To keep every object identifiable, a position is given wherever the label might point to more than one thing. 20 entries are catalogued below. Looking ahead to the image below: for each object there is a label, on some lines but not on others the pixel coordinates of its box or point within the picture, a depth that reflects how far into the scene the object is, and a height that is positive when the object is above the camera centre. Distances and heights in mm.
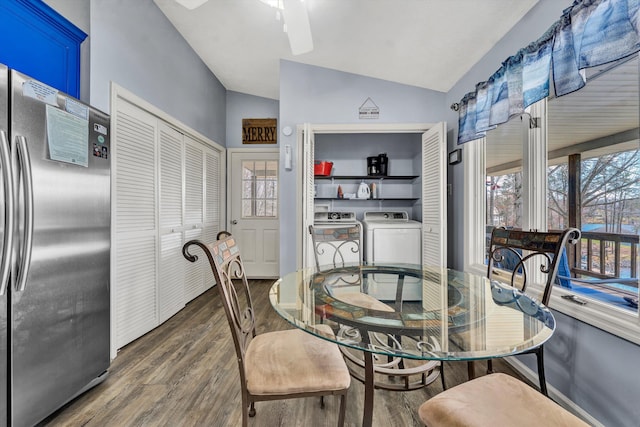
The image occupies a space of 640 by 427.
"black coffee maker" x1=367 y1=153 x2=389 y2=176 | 4039 +686
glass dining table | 867 -397
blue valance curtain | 1188 +810
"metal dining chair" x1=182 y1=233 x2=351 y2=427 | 1100 -638
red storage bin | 3979 +631
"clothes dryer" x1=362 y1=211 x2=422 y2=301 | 3432 -353
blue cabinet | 1480 +962
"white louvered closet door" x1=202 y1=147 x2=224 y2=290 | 3736 +226
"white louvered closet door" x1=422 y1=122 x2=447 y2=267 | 2811 +175
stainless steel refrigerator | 1210 -173
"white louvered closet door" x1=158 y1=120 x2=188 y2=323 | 2740 -113
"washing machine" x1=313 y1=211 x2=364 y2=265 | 3438 -110
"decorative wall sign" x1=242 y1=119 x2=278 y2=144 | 4285 +1250
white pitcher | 4070 +303
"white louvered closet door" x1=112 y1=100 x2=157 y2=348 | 2151 -84
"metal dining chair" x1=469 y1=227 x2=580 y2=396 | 1362 -187
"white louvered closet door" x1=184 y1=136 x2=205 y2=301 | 3250 +54
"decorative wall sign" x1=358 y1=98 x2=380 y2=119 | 3205 +1176
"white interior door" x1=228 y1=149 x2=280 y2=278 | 4309 +74
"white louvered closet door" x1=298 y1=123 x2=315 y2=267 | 2861 +166
